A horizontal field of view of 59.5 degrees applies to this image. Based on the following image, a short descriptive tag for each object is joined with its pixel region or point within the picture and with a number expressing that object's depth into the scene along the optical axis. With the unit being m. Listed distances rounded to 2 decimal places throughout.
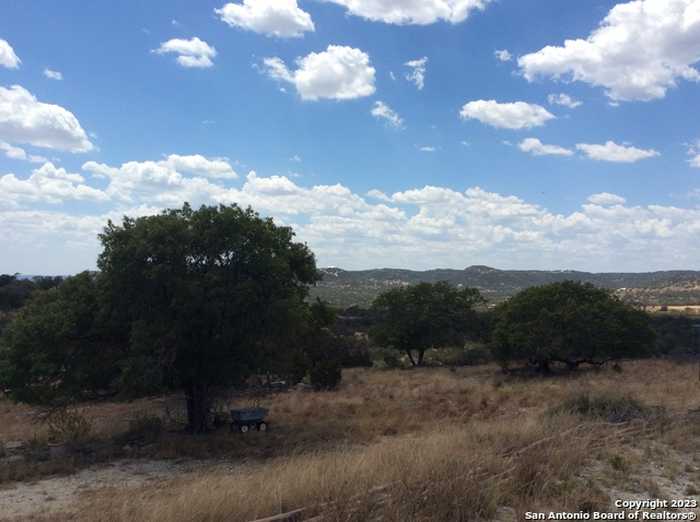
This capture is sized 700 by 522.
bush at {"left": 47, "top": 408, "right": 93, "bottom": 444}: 17.81
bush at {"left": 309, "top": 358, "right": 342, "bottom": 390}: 30.70
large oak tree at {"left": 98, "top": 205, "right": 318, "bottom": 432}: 16.05
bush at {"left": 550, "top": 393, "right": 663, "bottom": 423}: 12.88
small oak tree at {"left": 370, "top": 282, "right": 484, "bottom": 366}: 46.12
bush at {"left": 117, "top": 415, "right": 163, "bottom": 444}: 17.44
